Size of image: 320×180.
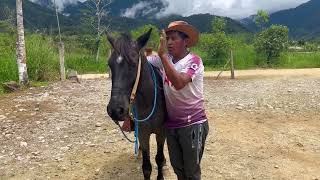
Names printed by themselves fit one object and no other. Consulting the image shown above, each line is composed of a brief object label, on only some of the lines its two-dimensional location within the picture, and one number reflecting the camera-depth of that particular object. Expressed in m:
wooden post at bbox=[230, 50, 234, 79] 10.03
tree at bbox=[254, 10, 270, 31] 16.95
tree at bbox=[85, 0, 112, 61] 16.99
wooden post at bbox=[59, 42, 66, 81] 8.34
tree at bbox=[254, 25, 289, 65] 14.12
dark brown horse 2.11
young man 2.22
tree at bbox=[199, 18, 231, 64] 14.33
